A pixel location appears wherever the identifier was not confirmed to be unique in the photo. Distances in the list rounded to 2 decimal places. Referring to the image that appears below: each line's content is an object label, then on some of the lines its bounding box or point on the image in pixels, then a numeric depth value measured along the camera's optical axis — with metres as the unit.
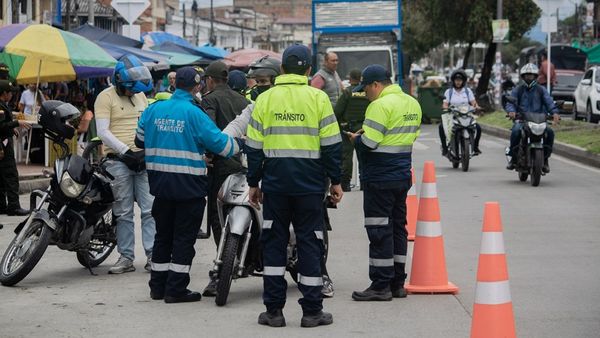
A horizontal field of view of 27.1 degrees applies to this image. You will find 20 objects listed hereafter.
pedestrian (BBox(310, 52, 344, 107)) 18.27
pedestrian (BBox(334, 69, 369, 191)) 17.11
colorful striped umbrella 19.84
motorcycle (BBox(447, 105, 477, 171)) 21.39
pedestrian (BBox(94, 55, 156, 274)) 10.75
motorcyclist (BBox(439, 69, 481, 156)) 21.78
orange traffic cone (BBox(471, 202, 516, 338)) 6.95
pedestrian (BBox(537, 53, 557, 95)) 34.50
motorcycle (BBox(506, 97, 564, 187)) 18.30
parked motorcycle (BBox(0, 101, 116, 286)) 10.05
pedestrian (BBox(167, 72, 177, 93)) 17.91
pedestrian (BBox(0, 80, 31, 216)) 15.08
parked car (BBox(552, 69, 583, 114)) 42.72
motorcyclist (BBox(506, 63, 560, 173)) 18.52
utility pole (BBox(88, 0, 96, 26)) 32.72
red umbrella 37.47
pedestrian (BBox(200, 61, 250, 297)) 10.42
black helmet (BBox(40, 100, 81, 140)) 10.73
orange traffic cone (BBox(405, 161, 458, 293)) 9.58
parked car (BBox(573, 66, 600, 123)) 35.06
